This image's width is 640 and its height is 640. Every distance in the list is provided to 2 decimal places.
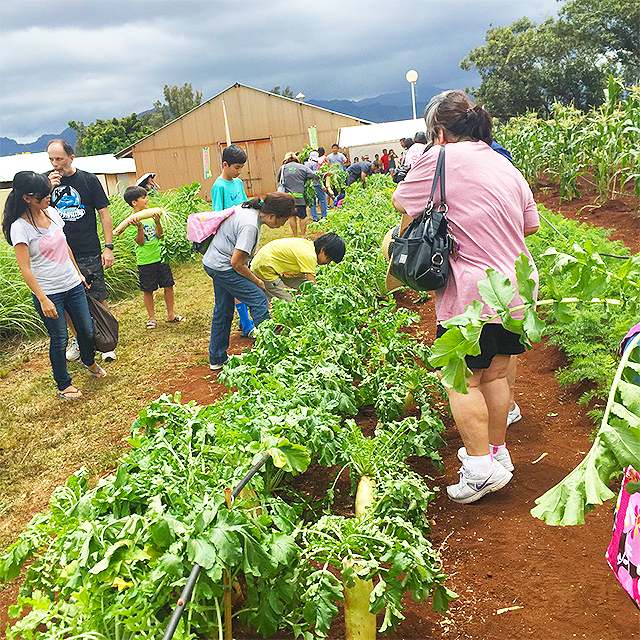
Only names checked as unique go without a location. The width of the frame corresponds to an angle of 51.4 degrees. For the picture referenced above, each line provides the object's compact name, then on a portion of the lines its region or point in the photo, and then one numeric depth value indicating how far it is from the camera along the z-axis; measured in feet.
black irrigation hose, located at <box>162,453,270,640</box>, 5.91
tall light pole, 78.38
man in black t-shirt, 19.69
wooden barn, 100.01
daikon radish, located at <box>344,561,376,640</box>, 7.79
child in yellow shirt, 19.19
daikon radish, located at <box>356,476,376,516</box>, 9.61
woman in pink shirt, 9.83
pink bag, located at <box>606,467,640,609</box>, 5.18
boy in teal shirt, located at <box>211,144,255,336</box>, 21.25
